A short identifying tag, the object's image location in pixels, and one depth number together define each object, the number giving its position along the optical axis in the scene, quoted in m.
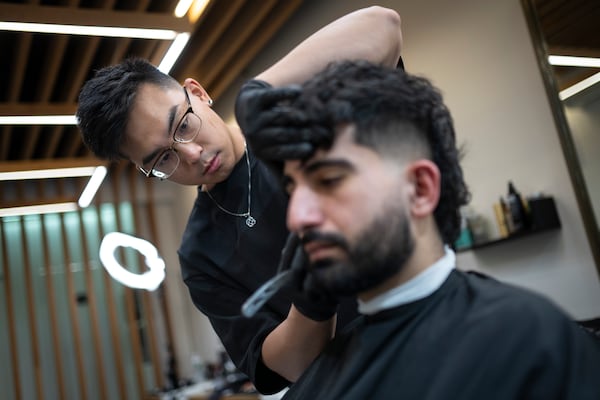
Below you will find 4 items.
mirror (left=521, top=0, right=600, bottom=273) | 2.70
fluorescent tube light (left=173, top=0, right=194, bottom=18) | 3.83
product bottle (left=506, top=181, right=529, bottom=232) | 3.23
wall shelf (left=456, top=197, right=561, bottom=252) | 3.09
